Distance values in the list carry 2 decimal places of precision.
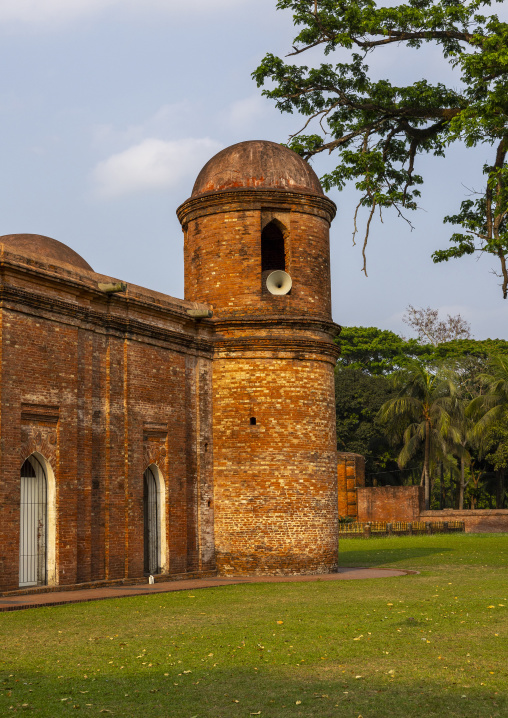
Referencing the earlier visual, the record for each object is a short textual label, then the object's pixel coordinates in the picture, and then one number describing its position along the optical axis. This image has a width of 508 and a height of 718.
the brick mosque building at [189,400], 15.84
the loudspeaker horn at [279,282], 20.59
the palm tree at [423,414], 43.94
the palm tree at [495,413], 40.78
